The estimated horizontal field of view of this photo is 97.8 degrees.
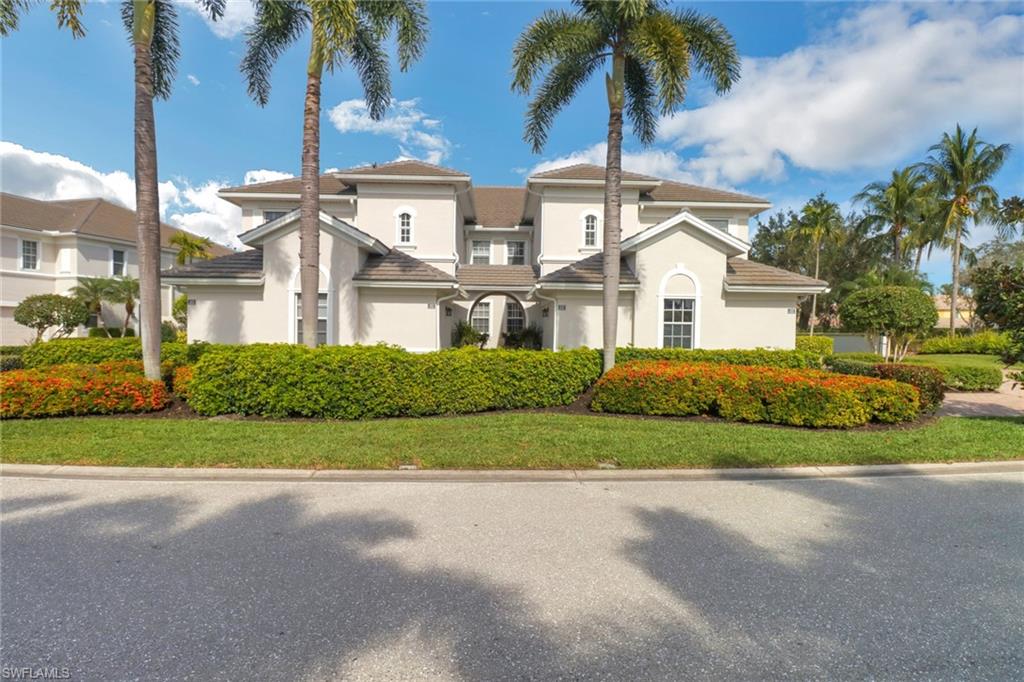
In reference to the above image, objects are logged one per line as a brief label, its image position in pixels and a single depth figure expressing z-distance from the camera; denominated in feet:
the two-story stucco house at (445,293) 43.06
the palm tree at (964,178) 91.94
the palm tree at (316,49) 30.89
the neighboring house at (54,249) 81.71
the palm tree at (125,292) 82.33
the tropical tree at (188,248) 83.55
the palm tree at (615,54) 32.50
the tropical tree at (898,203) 97.86
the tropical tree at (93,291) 81.20
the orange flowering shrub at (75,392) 27.50
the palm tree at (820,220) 117.91
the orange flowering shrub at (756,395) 27.35
